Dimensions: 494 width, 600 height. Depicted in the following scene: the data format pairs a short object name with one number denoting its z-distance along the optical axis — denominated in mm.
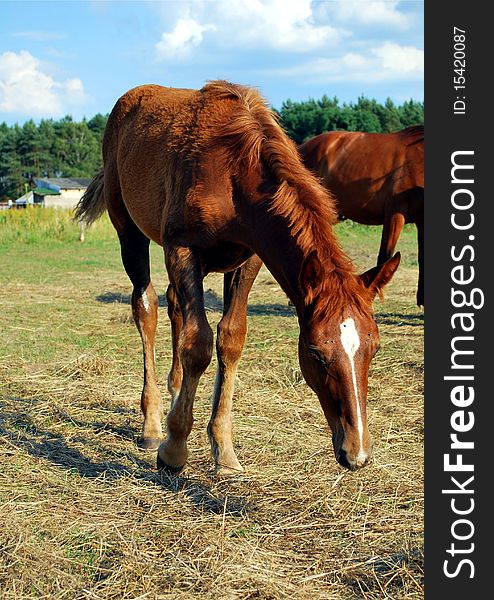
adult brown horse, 9164
